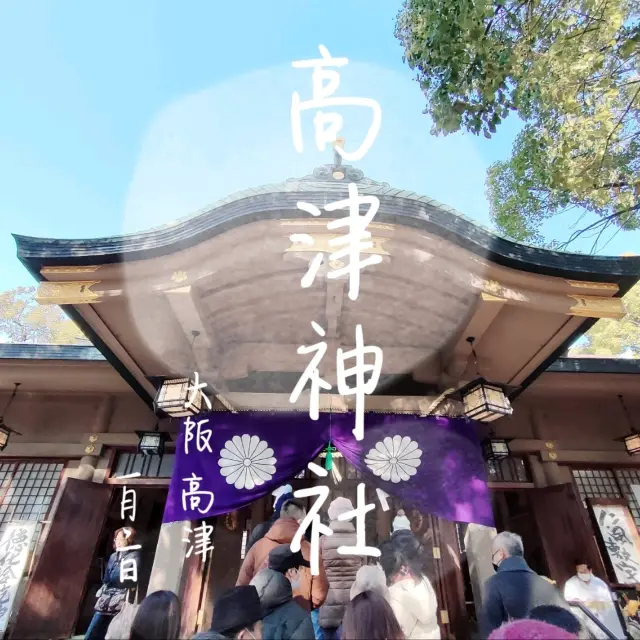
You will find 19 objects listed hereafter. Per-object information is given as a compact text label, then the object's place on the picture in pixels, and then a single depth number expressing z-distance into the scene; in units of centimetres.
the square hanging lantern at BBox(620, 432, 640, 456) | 668
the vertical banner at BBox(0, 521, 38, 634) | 595
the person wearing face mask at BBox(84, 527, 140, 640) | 531
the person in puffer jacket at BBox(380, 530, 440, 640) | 445
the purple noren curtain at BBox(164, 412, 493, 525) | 507
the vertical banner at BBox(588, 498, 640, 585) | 606
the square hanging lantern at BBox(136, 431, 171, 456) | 657
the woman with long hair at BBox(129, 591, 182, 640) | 396
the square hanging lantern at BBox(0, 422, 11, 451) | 679
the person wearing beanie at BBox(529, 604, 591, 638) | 298
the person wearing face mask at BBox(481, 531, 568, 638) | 388
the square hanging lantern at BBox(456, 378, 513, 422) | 520
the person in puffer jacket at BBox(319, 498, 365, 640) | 480
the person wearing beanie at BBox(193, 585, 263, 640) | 348
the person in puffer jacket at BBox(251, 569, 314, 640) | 416
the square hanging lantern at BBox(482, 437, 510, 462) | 653
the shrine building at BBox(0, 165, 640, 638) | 469
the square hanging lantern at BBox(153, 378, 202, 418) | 524
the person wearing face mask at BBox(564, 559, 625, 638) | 538
